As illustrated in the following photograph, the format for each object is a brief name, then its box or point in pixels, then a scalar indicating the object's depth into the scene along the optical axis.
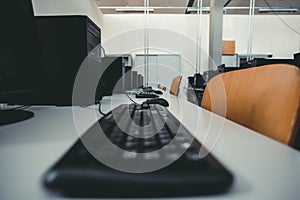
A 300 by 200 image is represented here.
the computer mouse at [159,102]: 1.26
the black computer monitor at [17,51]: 0.83
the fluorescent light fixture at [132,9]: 7.06
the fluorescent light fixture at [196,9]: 7.27
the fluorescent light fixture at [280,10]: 7.33
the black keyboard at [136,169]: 0.27
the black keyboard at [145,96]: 1.93
